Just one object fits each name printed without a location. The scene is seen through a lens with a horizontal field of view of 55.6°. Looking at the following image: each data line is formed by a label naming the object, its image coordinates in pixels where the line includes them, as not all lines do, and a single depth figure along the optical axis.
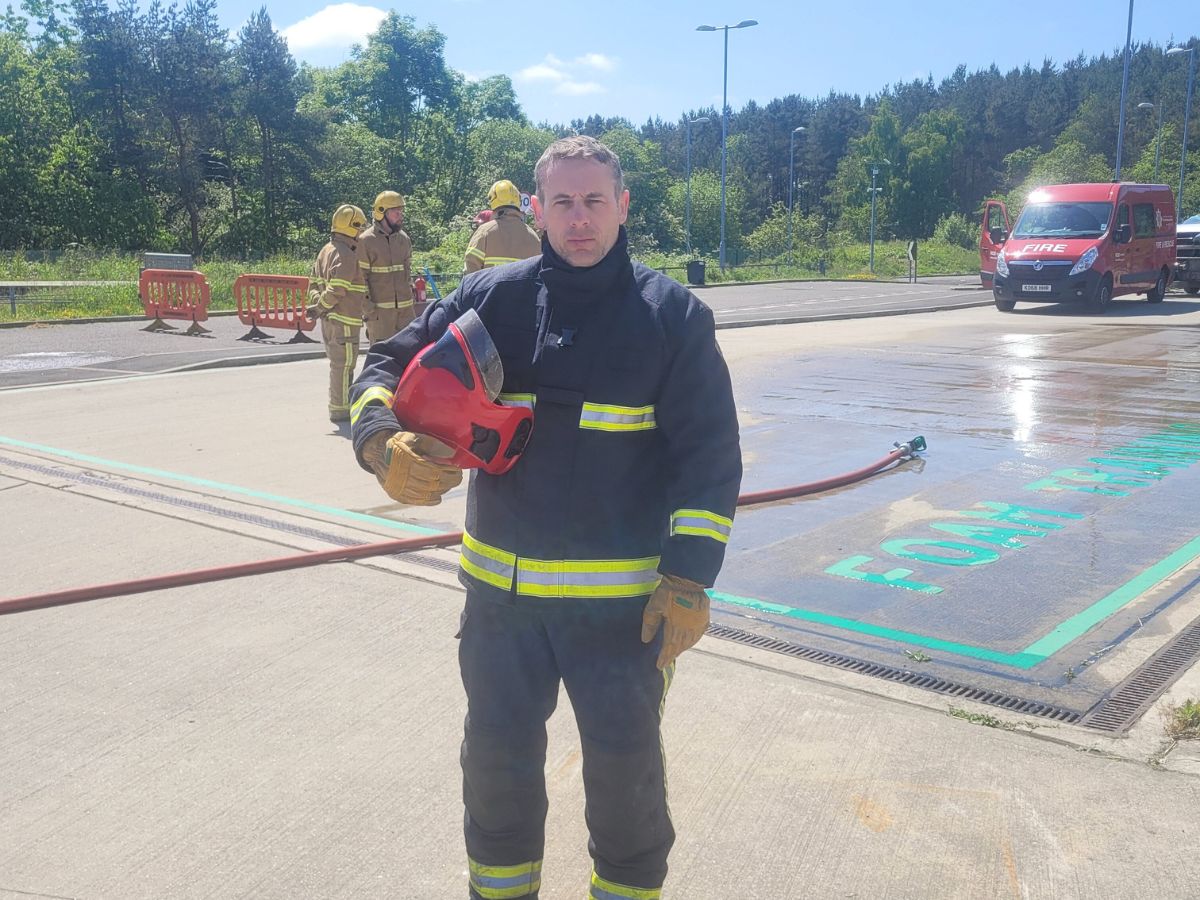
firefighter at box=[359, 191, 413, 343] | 9.48
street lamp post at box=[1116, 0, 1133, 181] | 32.86
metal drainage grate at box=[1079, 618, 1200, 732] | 3.80
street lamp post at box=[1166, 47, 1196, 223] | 39.70
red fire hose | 4.94
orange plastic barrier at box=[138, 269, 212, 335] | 19.67
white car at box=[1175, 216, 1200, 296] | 26.34
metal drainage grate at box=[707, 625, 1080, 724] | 3.88
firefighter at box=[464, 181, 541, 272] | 9.32
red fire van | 21.03
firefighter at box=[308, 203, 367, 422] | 9.44
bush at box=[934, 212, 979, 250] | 73.81
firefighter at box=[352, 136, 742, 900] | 2.46
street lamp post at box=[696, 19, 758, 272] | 38.91
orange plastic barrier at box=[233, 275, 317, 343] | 17.58
